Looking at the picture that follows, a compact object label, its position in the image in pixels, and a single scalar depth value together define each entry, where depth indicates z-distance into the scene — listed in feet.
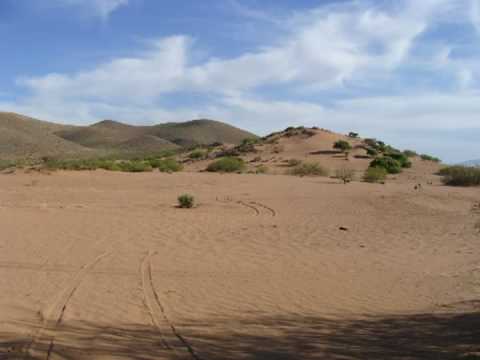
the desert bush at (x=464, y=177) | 96.17
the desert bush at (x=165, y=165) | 124.57
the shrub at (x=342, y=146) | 154.81
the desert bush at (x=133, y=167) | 118.12
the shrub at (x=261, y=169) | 120.82
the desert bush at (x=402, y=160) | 132.27
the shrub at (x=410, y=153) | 169.95
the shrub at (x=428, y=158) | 165.68
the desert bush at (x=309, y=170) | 115.96
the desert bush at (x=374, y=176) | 99.66
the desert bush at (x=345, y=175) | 94.55
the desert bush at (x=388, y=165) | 120.88
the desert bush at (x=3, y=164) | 136.40
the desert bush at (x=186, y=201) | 62.80
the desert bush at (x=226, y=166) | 124.16
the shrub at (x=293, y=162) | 131.64
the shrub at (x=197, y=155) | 172.34
